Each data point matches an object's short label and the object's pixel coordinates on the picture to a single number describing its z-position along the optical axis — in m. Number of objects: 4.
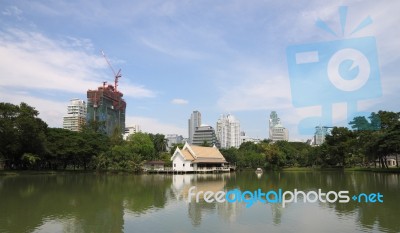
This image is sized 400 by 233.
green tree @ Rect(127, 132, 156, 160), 56.66
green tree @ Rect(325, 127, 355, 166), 59.34
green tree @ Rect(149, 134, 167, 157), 76.25
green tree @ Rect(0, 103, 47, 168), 41.06
